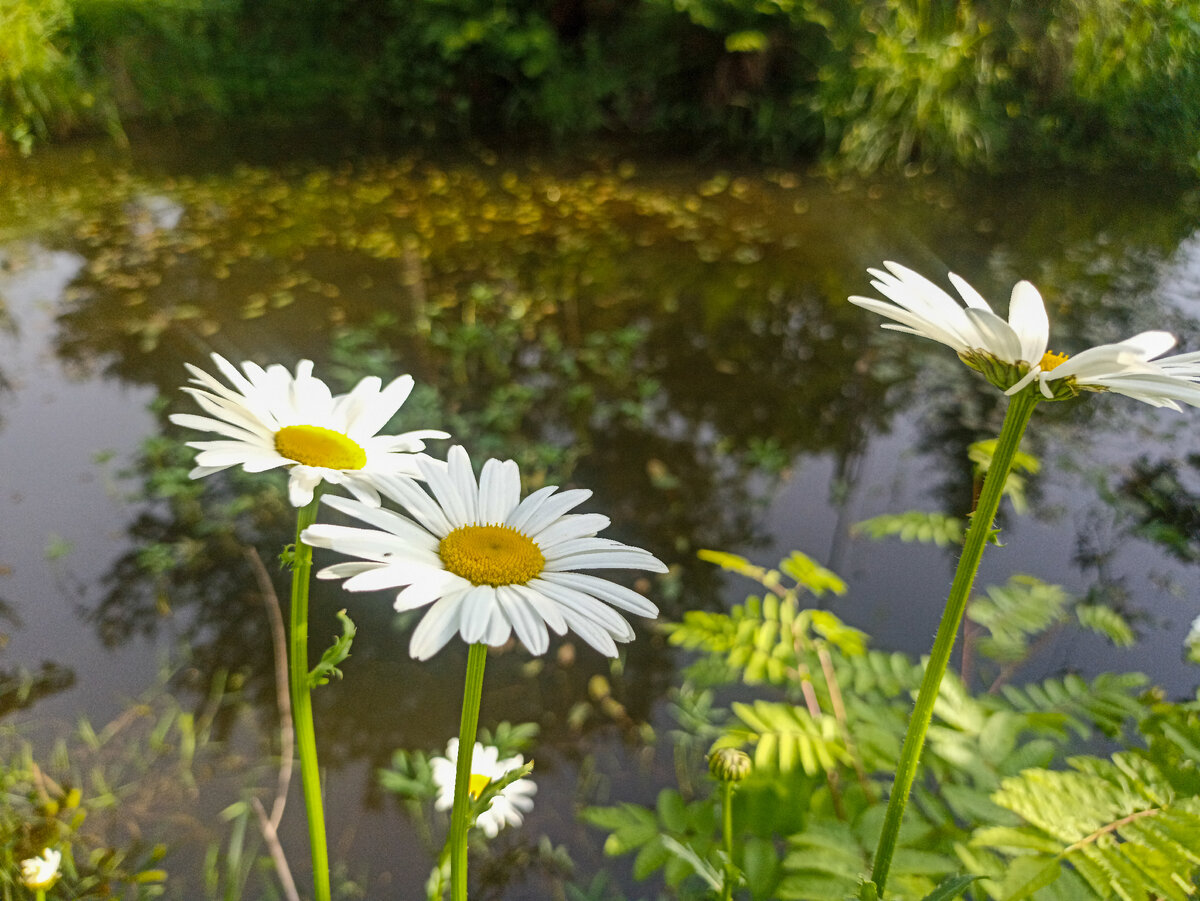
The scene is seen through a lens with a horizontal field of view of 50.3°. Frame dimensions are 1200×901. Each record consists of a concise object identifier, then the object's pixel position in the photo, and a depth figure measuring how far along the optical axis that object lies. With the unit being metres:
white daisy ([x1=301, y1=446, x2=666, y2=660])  0.20
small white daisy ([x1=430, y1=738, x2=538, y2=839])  0.32
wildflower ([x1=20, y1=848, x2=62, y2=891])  0.31
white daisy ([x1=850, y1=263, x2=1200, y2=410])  0.20
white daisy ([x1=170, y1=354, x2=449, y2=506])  0.22
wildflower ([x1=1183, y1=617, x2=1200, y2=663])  0.30
